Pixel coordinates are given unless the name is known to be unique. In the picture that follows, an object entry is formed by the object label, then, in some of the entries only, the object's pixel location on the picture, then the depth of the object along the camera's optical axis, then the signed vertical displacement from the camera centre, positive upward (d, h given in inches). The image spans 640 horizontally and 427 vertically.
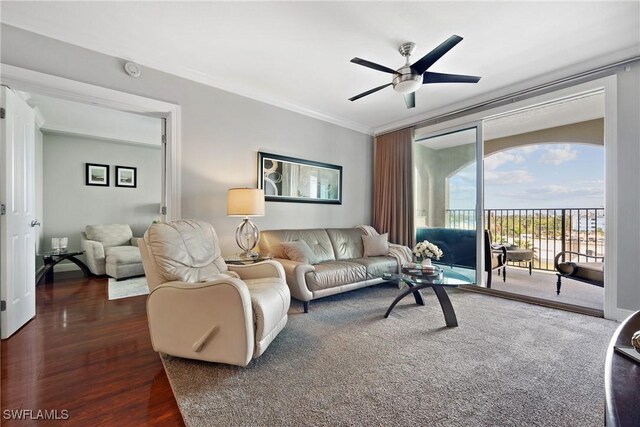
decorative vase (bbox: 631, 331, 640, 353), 28.6 -13.5
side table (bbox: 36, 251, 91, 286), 163.2 -29.6
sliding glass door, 148.3 +10.5
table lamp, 112.8 +3.8
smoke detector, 103.5 +54.0
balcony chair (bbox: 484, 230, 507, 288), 146.5 -25.2
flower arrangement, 115.1 -15.9
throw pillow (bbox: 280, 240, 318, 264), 123.0 -17.8
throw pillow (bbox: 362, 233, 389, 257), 155.4 -18.4
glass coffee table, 98.3 -25.7
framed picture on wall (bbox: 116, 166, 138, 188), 212.7 +27.9
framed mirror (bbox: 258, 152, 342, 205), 144.2 +18.6
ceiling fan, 91.4 +47.9
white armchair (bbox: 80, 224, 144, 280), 167.3 -24.8
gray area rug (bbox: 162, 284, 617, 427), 54.2 -39.8
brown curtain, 173.5 +17.1
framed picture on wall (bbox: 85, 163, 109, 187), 201.0 +27.7
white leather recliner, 66.7 -24.4
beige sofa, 112.7 -23.9
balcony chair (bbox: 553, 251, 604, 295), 117.3 -26.3
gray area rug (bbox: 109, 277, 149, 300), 138.3 -41.1
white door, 87.1 -1.4
